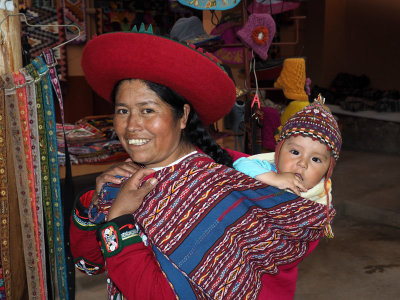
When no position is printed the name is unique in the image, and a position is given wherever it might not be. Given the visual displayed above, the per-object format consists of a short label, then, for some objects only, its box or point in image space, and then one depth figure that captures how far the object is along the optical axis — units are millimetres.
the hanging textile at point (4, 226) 1669
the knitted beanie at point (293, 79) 3848
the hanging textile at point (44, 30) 6180
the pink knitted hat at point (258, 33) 3523
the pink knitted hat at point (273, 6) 4152
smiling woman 1350
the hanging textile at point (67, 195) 1688
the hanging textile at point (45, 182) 1731
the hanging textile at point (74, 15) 6348
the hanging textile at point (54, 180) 1759
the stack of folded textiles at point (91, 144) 4121
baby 1702
